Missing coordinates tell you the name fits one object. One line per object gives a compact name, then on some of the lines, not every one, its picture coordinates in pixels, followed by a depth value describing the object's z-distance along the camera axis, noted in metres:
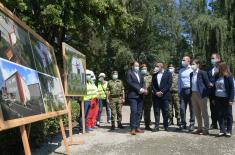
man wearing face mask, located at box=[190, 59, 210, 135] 6.41
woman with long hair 6.04
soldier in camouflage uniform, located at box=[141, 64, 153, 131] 7.19
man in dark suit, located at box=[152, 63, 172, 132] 6.86
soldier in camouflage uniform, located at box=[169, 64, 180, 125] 7.37
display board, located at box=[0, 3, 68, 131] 3.00
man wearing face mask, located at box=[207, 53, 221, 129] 6.49
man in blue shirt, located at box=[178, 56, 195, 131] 6.83
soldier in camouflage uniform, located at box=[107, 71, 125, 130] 7.37
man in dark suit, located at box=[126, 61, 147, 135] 6.66
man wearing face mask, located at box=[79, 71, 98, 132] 7.09
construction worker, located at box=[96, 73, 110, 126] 8.77
